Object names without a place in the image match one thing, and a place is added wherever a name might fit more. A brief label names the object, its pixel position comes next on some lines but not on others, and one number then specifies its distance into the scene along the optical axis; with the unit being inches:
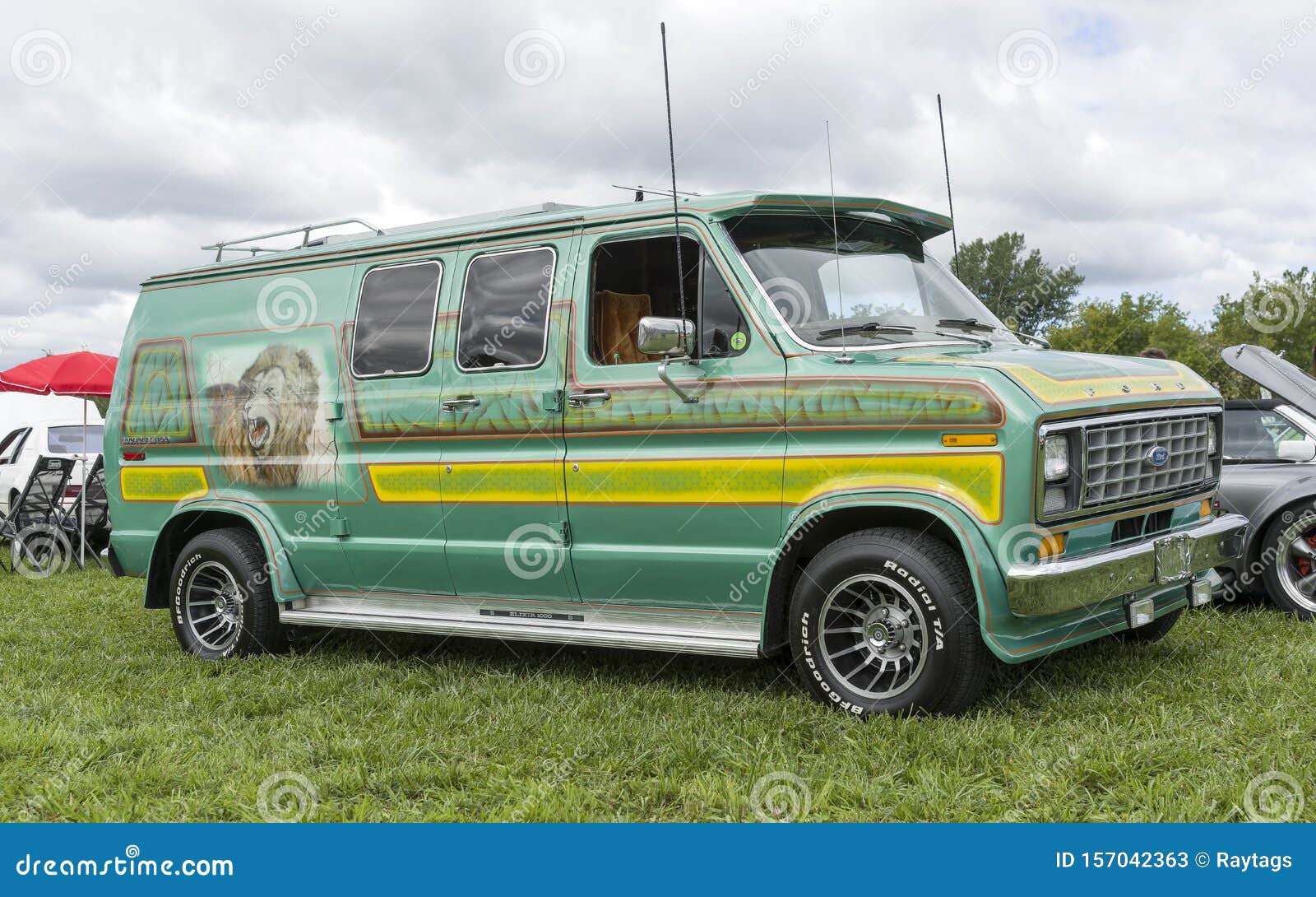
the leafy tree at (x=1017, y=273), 2468.0
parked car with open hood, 284.8
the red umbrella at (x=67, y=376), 507.5
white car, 581.0
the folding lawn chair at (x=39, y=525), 466.0
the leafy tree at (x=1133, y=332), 1876.2
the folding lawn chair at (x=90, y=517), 474.0
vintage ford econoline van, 192.9
